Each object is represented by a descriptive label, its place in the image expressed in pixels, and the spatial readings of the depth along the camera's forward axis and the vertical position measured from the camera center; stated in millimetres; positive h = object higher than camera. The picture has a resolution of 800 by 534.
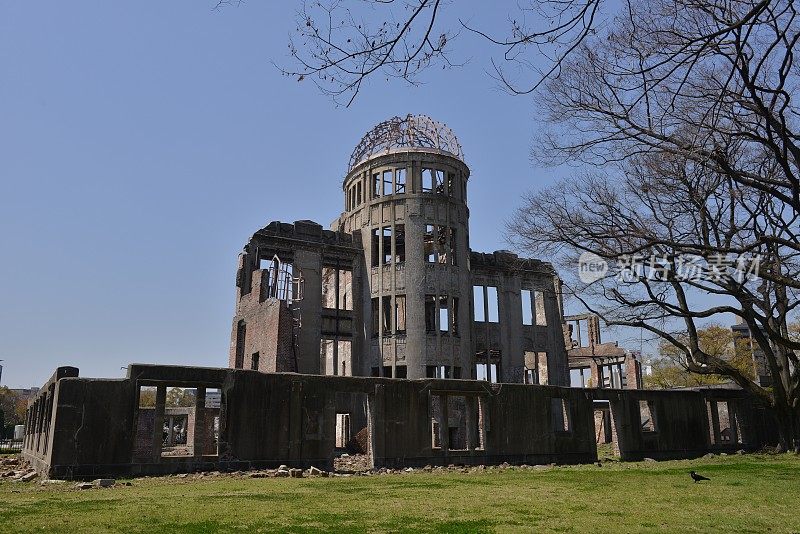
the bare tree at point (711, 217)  9688 +4609
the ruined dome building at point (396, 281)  29875 +6622
